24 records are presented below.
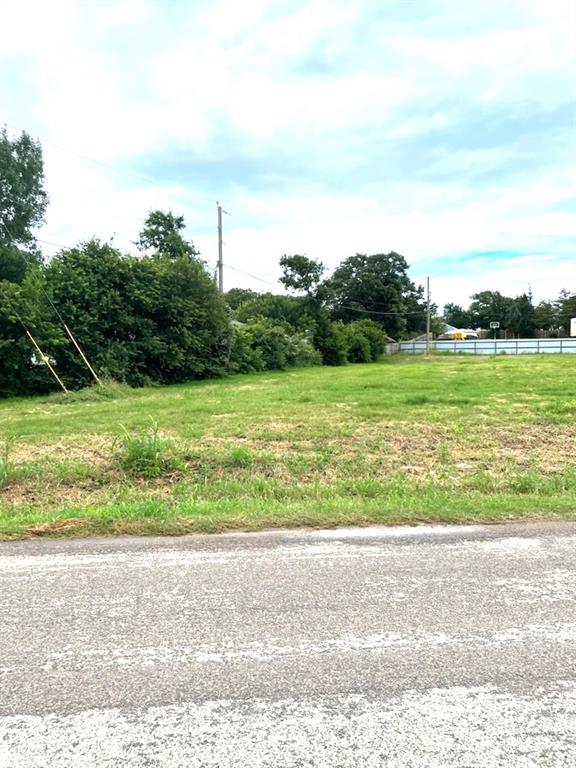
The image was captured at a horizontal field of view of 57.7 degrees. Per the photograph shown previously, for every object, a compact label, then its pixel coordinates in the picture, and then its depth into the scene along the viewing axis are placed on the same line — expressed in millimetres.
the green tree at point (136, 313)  19188
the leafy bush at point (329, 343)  38344
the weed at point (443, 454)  6875
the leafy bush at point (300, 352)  32375
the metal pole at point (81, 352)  18516
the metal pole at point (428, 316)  49094
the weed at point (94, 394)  15496
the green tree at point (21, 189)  32906
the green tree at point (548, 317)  82200
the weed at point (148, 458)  6398
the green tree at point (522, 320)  85188
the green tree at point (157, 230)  37375
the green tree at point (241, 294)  66631
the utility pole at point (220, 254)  27953
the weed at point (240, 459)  6750
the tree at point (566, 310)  79994
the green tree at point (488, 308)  90619
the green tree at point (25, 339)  17266
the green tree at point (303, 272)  39688
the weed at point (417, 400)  11547
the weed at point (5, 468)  5859
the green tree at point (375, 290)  57219
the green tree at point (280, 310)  36906
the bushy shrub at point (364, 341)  41875
